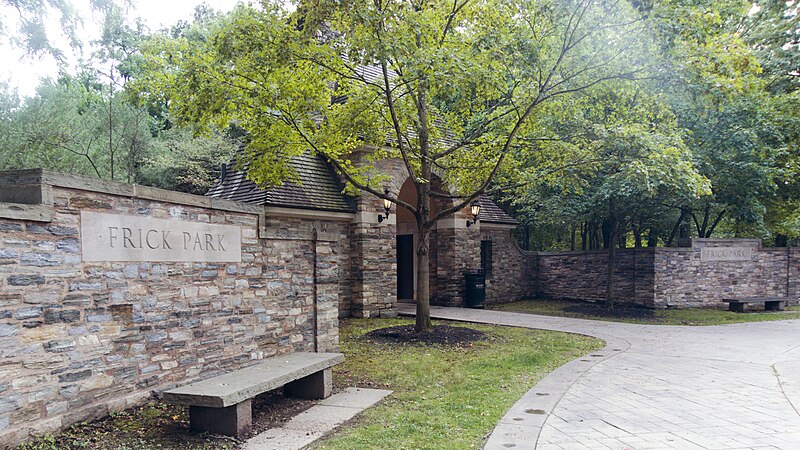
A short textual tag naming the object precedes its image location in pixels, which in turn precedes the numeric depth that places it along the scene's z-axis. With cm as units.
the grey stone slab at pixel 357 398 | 593
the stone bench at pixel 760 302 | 1582
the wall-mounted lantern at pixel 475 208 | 1518
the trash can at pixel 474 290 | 1634
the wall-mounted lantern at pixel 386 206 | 1382
